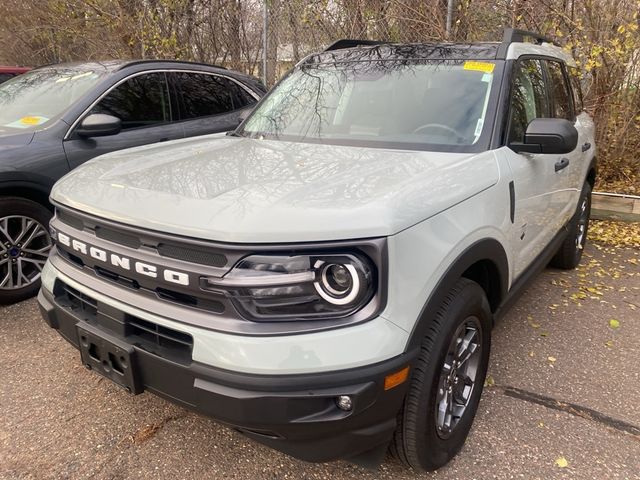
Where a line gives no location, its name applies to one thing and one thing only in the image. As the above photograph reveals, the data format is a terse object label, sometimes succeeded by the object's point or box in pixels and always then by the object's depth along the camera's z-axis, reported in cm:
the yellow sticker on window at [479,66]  285
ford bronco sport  168
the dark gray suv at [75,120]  369
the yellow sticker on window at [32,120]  398
